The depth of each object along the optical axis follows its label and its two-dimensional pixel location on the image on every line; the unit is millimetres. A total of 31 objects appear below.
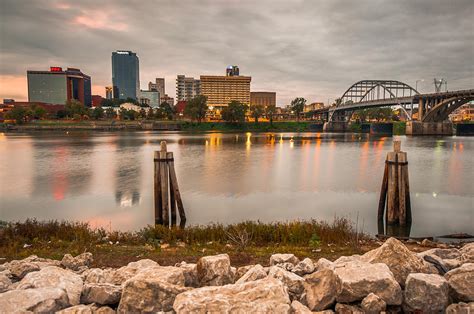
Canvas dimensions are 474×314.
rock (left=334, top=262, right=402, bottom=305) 5191
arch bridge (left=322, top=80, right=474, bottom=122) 101625
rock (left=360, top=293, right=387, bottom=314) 5035
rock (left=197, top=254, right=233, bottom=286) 5668
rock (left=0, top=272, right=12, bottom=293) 5629
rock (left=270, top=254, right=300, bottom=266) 7027
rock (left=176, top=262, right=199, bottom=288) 5594
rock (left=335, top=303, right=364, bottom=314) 5031
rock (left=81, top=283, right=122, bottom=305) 5191
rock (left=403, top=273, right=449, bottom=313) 5250
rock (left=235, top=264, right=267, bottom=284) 5645
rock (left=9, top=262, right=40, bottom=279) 6516
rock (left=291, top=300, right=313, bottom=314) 4719
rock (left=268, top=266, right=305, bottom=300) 5402
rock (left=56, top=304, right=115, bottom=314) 4773
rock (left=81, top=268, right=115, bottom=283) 5988
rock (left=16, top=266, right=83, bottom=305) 5340
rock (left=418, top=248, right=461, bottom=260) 7820
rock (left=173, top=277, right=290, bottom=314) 4441
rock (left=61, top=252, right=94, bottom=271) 7617
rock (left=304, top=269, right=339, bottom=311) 5113
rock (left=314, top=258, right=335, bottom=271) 6535
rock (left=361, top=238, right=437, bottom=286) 5988
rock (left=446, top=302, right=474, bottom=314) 5105
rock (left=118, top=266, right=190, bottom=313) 4938
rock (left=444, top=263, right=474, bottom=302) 5379
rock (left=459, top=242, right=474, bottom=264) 6996
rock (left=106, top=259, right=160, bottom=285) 6004
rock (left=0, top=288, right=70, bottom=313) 4633
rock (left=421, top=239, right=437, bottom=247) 11111
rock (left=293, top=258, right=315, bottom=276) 6309
